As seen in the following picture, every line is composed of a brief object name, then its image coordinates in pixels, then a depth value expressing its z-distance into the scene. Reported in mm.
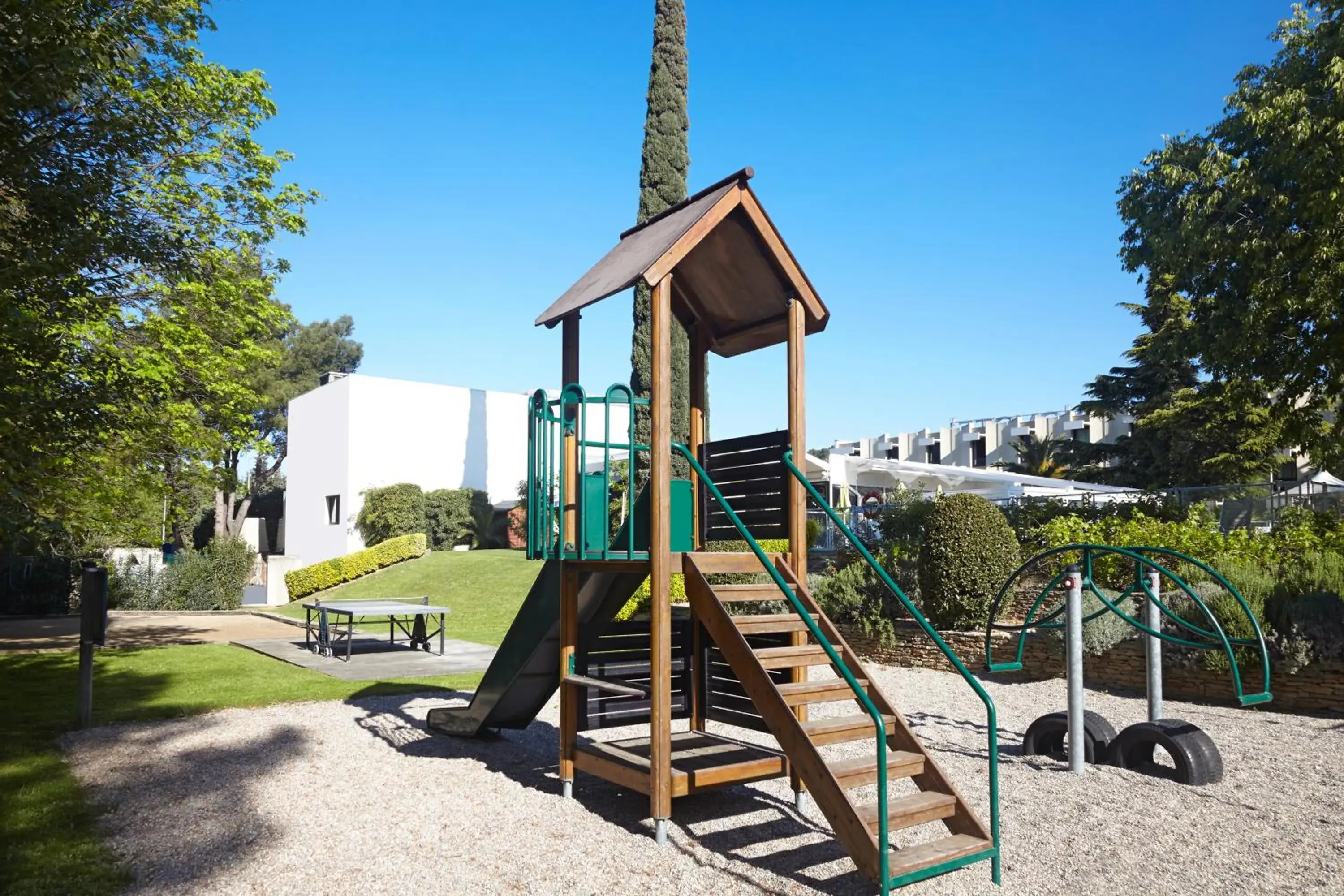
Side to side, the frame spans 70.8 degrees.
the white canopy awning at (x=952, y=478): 22656
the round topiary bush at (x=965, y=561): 12672
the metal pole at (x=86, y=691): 8969
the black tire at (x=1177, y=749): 6695
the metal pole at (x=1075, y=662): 7062
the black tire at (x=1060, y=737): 7332
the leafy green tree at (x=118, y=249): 7137
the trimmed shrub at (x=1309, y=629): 9148
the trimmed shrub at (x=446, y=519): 31688
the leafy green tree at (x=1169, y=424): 23672
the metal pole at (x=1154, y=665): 7430
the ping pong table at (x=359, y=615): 14008
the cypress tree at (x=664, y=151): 21141
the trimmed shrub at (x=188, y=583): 25141
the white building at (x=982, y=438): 41062
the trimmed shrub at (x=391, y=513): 31266
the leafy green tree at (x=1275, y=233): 13398
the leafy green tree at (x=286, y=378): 42594
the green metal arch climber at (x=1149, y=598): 6340
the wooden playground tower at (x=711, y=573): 4973
